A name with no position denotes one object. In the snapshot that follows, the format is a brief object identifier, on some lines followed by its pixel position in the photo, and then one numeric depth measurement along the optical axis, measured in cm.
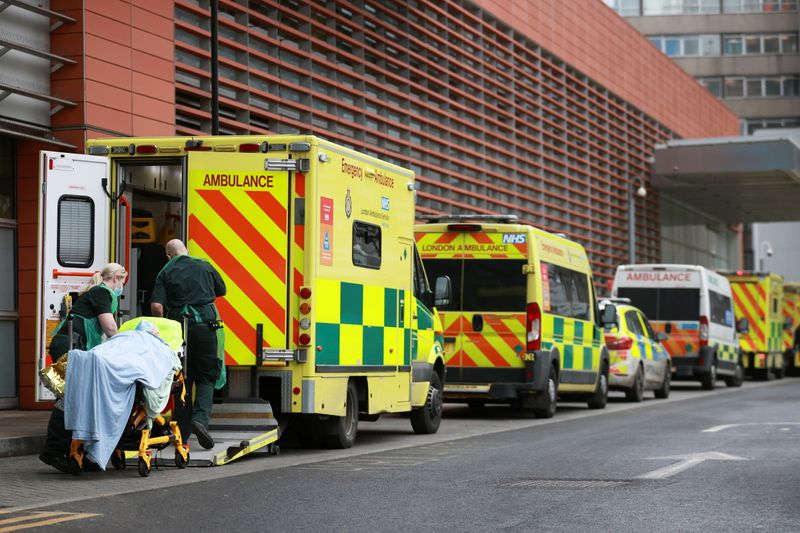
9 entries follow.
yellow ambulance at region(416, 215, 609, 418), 1891
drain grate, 1005
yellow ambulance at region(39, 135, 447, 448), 1255
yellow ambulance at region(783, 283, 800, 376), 4197
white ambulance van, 2894
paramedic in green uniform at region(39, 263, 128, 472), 1138
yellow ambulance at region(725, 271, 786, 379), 3581
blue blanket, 1048
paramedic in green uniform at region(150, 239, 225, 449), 1163
